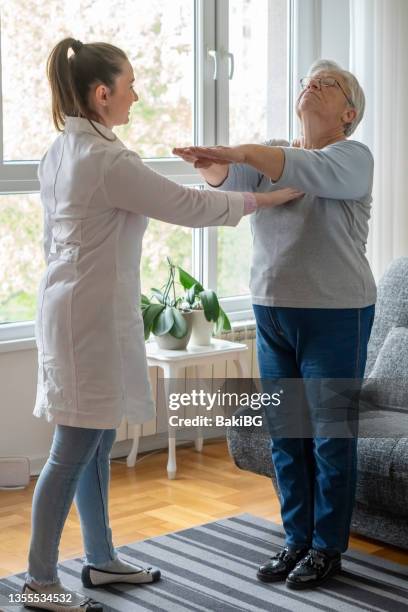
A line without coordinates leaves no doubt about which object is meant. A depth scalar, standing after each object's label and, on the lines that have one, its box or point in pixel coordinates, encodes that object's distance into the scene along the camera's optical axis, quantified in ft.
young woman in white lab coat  7.95
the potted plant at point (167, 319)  12.93
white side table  12.75
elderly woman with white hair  8.39
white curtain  14.76
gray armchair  9.50
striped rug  8.67
